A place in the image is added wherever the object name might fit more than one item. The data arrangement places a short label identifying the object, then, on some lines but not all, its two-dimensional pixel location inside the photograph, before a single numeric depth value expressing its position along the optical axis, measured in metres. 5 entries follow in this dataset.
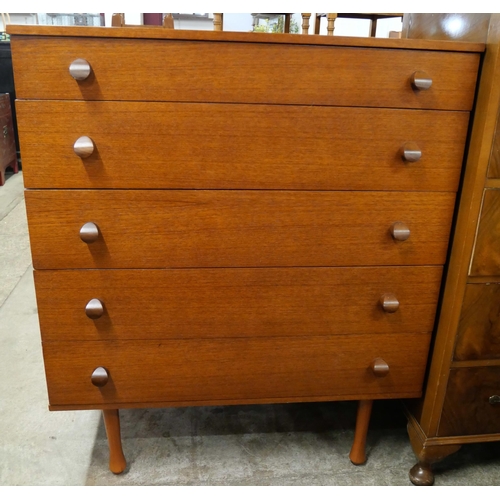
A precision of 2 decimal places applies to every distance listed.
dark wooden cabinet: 0.94
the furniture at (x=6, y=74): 4.10
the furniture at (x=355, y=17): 1.56
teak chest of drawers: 0.89
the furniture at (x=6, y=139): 3.62
